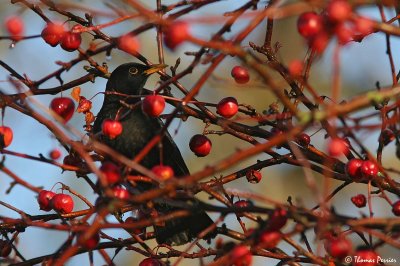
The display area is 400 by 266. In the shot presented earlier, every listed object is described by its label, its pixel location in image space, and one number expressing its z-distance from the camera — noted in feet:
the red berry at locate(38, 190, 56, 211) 18.57
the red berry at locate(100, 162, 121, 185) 13.01
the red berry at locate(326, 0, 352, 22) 10.52
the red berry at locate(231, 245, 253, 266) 13.26
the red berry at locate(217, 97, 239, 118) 18.49
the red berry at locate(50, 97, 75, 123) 17.52
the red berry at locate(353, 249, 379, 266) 13.71
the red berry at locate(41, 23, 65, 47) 16.48
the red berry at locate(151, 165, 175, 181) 13.85
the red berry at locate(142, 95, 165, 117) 16.51
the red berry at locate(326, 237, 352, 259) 13.38
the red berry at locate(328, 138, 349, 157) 12.44
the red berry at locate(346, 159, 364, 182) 16.56
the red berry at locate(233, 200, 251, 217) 17.08
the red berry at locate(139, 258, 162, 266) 18.08
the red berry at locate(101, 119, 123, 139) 16.58
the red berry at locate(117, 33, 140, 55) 12.43
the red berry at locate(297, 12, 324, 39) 11.68
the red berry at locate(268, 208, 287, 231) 12.60
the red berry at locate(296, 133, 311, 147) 19.47
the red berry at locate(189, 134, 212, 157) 20.57
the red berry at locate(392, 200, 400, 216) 15.65
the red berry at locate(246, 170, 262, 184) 20.19
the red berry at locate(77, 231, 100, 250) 14.89
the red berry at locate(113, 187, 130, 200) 13.96
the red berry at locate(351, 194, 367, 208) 18.12
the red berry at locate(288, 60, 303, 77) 12.23
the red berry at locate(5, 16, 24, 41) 14.38
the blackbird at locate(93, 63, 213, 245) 23.99
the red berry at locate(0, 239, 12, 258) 18.30
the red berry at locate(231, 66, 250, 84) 17.67
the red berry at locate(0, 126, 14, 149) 15.61
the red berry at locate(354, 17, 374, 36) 10.95
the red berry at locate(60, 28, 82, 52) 17.42
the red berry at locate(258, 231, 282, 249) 12.69
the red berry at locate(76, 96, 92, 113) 19.73
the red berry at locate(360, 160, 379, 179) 16.19
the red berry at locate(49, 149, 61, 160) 15.35
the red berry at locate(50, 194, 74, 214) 18.26
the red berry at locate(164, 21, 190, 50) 11.24
